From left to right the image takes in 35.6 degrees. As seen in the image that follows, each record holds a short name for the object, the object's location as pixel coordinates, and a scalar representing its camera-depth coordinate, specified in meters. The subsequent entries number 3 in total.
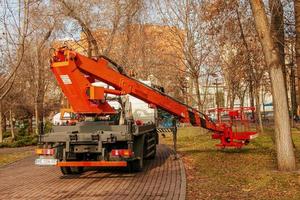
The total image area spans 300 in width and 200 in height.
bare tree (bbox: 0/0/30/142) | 18.33
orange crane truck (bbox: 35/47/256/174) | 12.02
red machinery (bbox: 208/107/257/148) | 16.61
